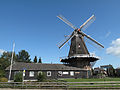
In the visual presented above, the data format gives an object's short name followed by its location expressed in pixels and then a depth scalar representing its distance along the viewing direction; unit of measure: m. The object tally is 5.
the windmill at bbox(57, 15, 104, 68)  27.97
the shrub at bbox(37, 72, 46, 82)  17.37
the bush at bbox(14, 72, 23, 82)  14.58
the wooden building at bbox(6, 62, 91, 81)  25.55
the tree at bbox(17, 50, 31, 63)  67.62
